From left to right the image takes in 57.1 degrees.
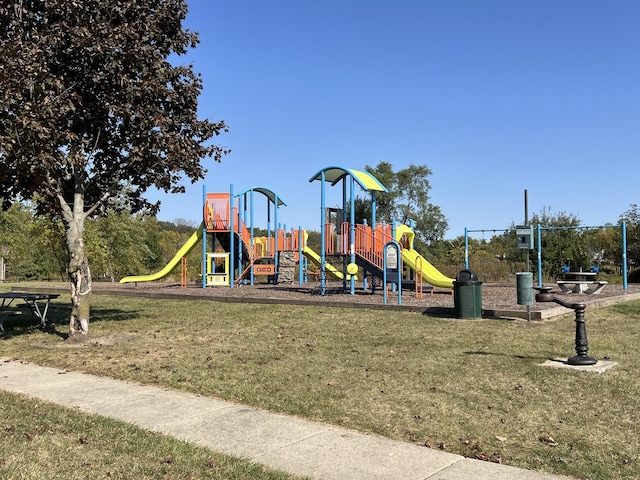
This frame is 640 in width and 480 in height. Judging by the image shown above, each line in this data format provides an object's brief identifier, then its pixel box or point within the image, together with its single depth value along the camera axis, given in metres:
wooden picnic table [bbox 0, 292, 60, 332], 11.78
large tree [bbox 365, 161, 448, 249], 48.38
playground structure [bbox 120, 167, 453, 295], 18.83
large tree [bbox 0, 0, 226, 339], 8.71
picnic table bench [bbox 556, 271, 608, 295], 18.16
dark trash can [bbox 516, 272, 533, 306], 11.11
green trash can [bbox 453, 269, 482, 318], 12.46
